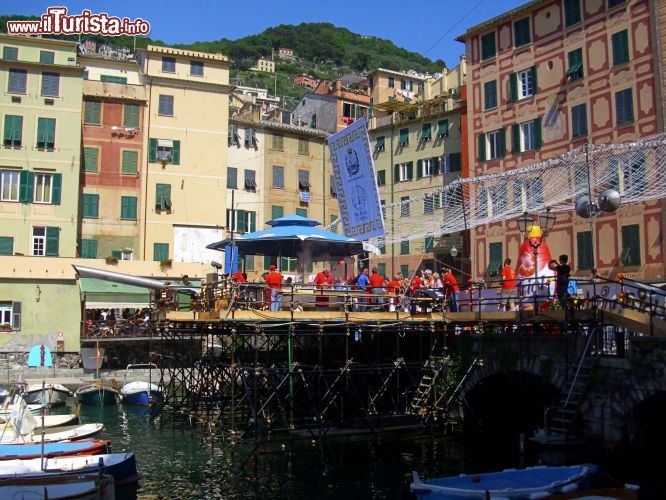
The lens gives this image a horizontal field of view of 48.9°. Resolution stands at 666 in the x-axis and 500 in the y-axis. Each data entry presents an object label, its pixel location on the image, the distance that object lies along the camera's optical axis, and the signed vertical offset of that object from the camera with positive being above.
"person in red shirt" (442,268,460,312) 25.54 +1.31
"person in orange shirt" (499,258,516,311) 24.62 +1.25
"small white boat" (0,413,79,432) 25.06 -3.14
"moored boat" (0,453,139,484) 18.09 -3.44
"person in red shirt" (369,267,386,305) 25.20 +1.54
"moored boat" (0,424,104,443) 21.44 -3.20
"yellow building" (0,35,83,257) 44.41 +10.85
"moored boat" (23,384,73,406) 35.19 -3.12
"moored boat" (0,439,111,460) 19.78 -3.31
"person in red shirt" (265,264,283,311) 22.45 +1.29
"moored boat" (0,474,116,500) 15.66 -3.41
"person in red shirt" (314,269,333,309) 23.05 +1.42
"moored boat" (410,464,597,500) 14.79 -3.31
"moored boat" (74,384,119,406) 36.59 -3.28
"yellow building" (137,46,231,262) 49.28 +11.95
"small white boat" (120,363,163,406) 36.88 -3.22
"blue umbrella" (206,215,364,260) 25.06 +3.09
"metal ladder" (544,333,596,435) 20.62 -2.05
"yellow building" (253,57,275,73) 177.16 +63.78
